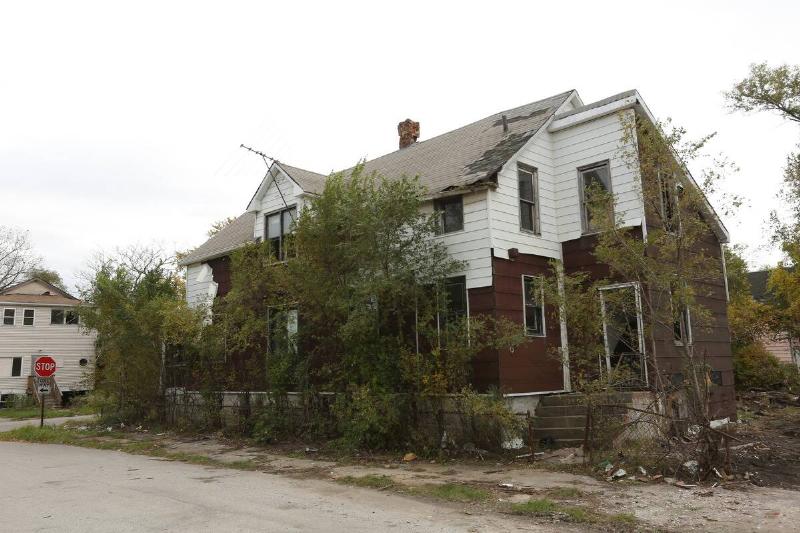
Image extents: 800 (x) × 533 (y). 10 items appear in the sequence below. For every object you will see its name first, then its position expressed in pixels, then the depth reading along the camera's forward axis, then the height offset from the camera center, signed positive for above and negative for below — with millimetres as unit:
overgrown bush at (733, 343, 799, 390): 24562 -859
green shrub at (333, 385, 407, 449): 12758 -1222
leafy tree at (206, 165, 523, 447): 12820 +1033
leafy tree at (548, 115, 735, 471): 10008 +1542
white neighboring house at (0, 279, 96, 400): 37844 +1746
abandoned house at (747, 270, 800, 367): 27095 +539
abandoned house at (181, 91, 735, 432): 13695 +3375
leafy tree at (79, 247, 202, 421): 18766 +928
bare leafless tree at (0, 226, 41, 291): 51875 +8407
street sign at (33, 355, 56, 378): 19944 +41
